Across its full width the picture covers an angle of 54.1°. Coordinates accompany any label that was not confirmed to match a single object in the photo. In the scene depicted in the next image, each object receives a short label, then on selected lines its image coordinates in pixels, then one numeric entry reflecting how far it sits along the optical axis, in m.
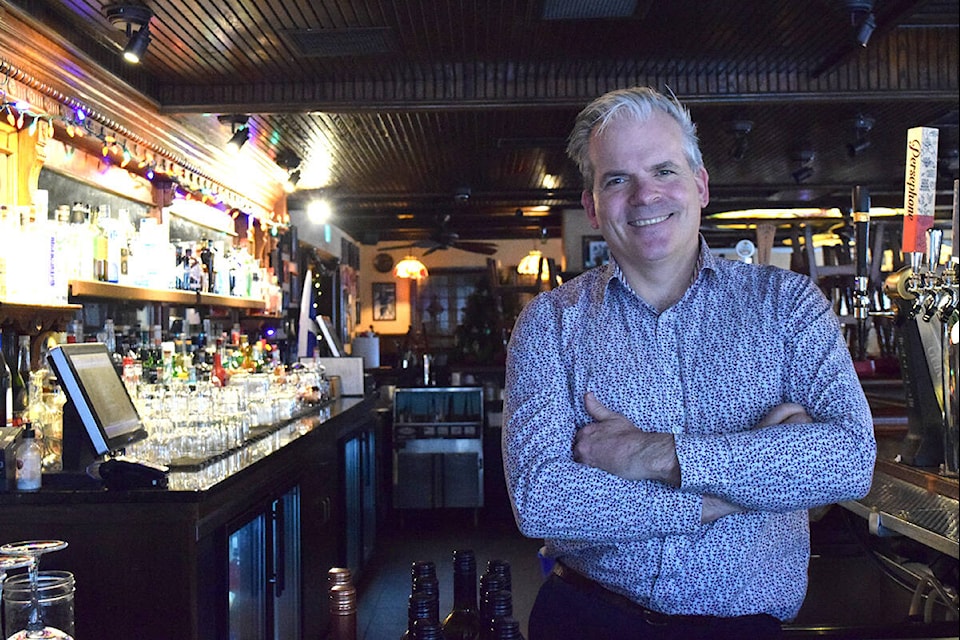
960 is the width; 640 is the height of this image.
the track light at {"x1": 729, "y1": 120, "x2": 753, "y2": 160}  6.76
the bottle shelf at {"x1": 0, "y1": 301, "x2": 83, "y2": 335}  3.31
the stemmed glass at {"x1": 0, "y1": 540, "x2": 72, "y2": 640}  1.48
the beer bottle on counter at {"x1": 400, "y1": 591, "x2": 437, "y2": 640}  1.48
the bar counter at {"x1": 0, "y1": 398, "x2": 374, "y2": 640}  2.66
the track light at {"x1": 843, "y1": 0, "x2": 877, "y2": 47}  4.14
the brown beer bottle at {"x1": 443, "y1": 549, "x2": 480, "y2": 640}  1.74
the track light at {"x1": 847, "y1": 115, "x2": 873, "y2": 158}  6.78
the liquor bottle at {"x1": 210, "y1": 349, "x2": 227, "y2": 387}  5.10
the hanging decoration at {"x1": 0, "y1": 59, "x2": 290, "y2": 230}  3.75
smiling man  1.60
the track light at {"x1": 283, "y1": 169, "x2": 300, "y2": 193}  7.73
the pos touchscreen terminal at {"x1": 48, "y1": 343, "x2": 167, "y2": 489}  2.68
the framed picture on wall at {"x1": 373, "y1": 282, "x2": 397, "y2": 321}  17.14
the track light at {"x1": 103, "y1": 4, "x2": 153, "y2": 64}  3.89
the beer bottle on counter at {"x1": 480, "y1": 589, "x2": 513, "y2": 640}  1.54
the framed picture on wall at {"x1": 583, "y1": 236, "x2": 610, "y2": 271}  12.00
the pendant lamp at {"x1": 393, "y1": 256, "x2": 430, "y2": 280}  14.59
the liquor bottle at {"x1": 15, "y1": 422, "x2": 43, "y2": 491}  2.74
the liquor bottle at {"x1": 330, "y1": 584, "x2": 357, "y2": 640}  1.60
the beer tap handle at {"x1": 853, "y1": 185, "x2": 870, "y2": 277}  2.91
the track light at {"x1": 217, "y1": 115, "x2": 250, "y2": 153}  5.89
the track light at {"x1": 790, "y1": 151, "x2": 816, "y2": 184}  8.19
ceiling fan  12.54
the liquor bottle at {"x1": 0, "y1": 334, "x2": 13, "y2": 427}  3.29
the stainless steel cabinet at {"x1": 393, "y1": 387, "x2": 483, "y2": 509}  8.21
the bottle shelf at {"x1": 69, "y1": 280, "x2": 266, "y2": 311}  3.83
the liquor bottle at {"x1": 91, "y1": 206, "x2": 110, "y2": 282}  4.06
